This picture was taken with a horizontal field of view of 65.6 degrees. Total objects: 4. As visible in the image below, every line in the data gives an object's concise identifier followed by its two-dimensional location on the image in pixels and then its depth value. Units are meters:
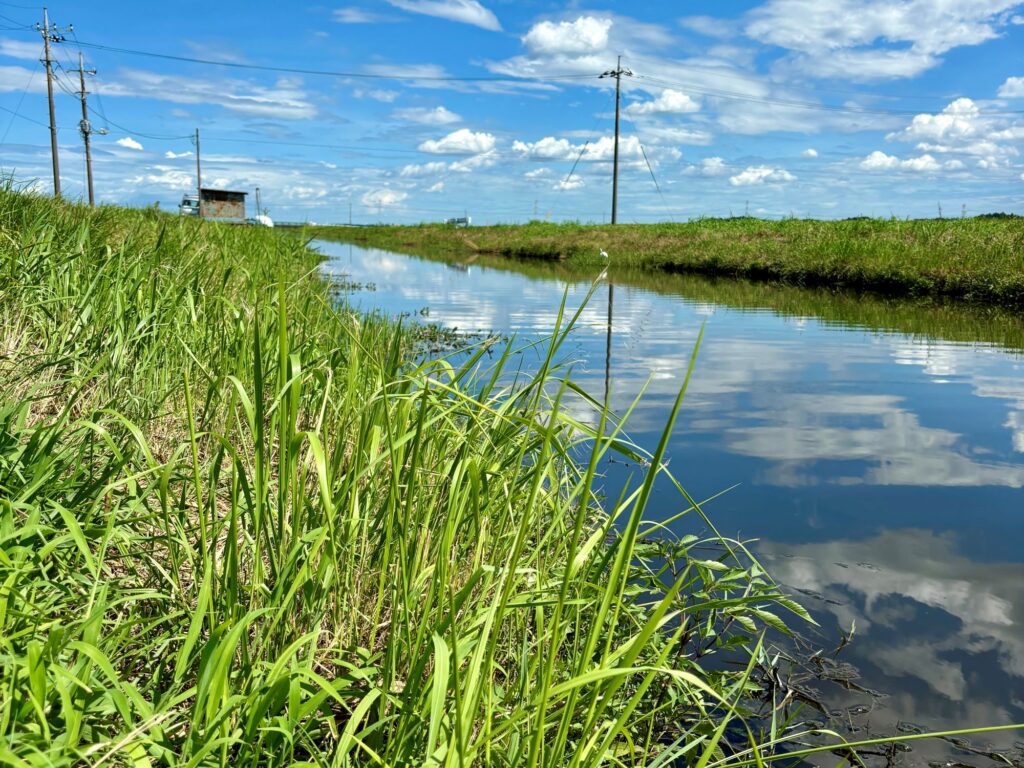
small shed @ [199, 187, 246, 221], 44.22
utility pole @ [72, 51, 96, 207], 40.81
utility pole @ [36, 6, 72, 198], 33.72
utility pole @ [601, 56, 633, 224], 37.00
